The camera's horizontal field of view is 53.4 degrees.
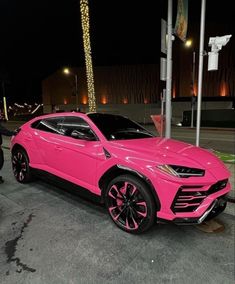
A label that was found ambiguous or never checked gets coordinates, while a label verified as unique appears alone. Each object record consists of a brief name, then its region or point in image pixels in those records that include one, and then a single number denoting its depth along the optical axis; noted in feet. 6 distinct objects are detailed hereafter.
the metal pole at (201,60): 22.28
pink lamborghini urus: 8.66
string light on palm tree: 44.36
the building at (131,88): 97.91
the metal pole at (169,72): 20.53
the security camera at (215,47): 21.12
